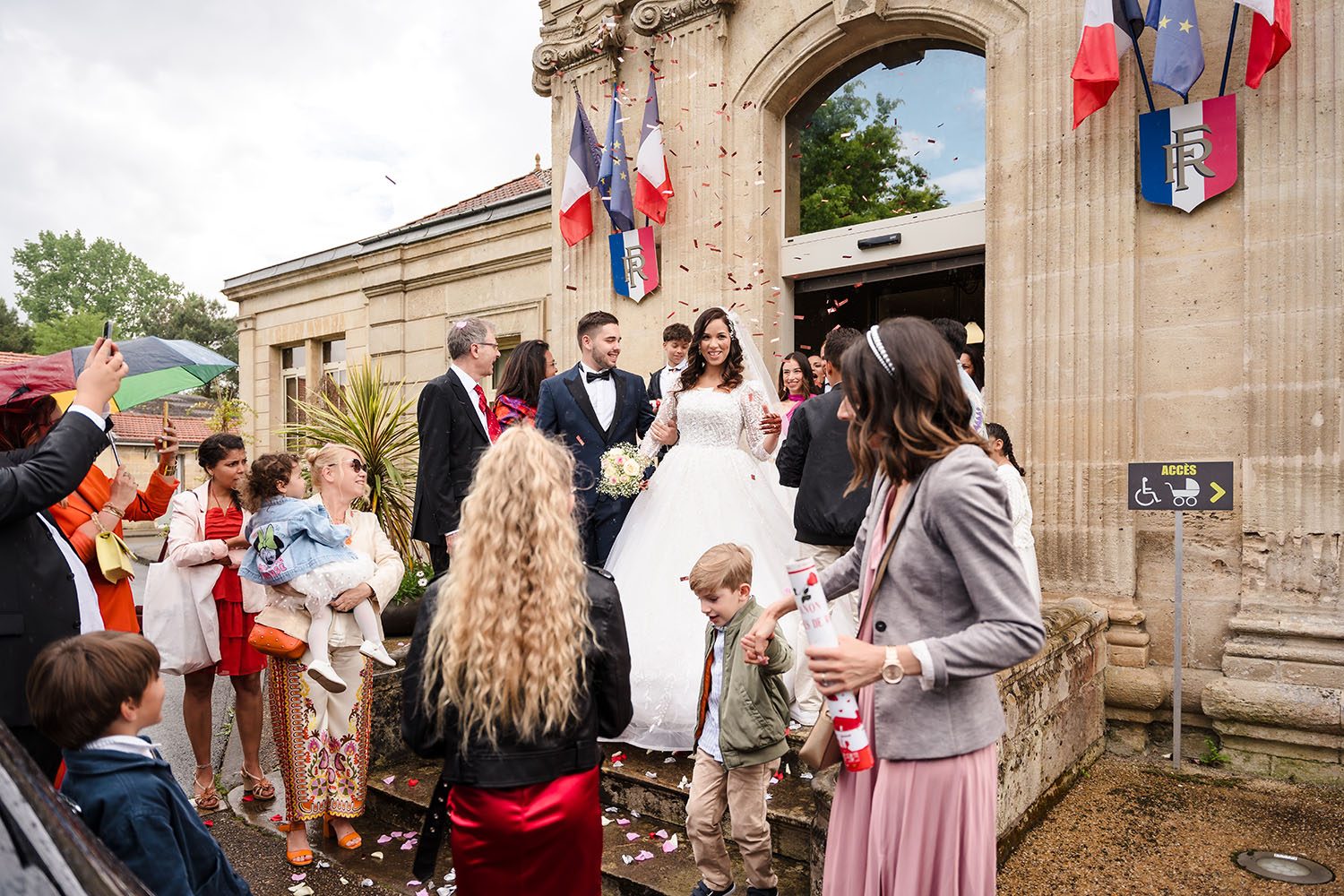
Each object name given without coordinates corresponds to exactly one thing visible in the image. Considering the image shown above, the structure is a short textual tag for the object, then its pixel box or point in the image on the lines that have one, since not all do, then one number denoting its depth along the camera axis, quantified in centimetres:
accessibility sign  494
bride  427
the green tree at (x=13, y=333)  4416
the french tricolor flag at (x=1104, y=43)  551
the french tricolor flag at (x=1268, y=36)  492
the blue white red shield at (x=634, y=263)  832
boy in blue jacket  206
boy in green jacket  310
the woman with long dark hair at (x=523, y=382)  569
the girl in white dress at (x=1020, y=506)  474
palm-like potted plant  736
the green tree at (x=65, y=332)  4550
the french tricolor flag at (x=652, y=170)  802
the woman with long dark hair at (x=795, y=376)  708
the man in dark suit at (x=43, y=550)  251
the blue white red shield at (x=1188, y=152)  530
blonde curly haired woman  211
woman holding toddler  394
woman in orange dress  309
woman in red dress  461
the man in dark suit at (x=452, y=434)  460
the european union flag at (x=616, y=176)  832
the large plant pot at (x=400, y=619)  559
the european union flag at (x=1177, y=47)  526
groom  523
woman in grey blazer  176
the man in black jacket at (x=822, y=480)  432
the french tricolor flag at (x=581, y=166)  871
